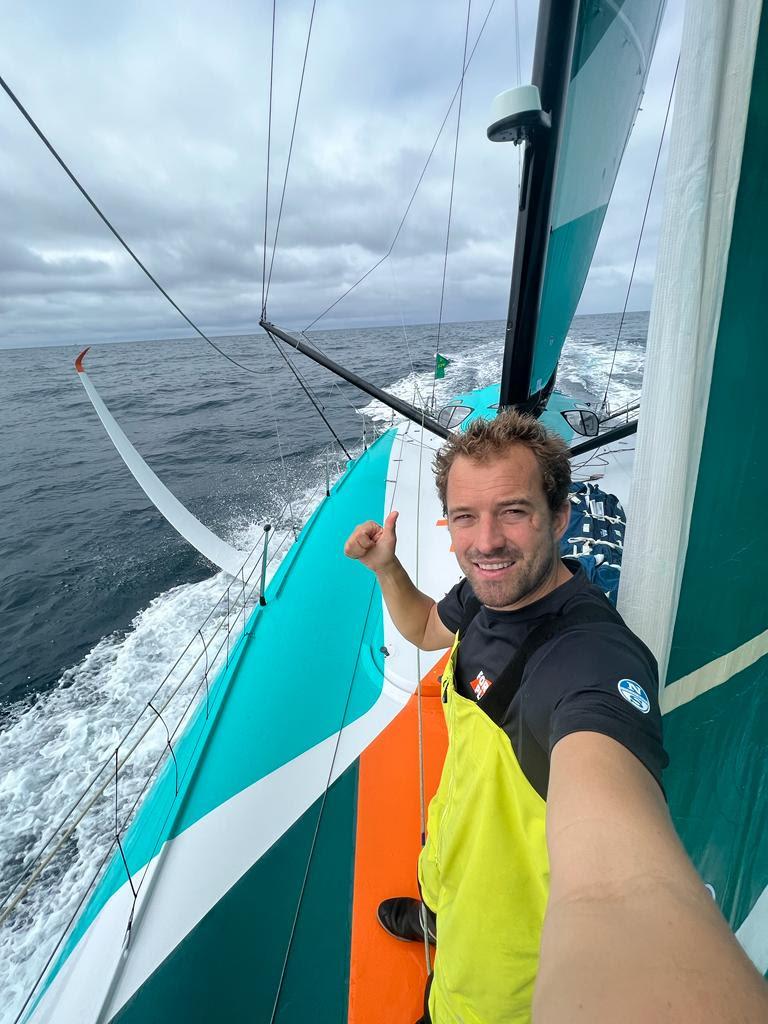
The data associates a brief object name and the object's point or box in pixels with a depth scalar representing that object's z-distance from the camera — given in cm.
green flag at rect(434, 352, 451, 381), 712
